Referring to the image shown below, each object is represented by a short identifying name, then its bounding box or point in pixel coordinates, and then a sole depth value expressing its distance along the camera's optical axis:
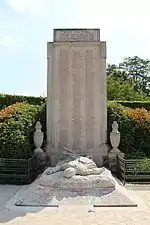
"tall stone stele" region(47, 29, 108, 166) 11.88
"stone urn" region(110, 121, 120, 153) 11.64
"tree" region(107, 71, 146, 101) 33.66
